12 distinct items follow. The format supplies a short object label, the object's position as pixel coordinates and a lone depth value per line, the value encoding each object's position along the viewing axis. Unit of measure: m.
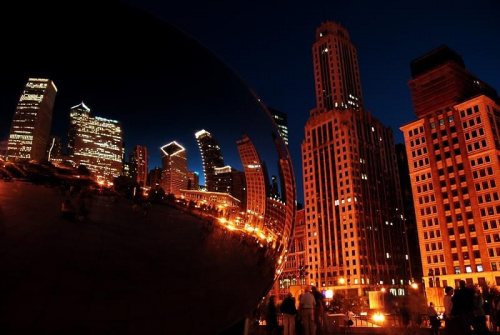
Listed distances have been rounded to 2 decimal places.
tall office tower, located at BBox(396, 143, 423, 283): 130.12
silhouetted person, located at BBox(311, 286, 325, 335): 11.86
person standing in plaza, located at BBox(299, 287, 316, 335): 9.14
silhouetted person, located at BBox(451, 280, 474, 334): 11.66
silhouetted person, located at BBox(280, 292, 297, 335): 9.75
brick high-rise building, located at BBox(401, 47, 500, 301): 82.69
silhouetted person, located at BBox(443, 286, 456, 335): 12.67
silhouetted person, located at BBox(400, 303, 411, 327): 23.06
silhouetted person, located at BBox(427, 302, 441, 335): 19.64
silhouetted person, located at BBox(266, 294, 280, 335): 12.81
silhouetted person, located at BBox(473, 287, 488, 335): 11.92
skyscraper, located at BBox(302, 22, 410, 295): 108.81
